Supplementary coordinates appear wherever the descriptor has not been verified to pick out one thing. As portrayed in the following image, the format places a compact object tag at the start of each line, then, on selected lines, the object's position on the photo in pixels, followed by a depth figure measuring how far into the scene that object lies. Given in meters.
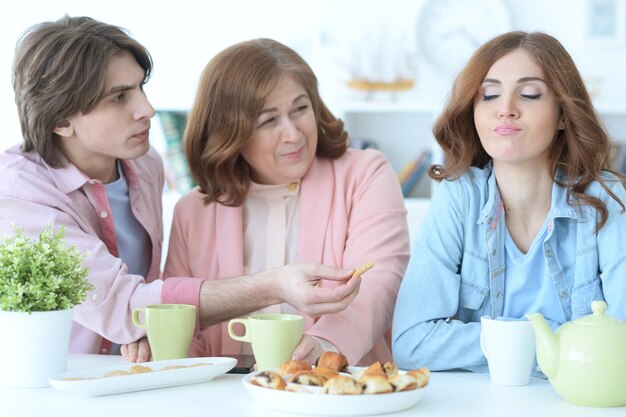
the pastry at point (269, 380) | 1.81
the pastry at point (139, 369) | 1.95
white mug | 1.95
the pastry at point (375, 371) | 1.82
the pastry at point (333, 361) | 1.93
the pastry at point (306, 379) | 1.82
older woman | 2.55
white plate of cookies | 1.88
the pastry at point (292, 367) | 1.85
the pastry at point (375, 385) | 1.79
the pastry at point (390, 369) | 1.87
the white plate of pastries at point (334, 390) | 1.78
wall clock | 5.03
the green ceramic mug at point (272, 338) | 2.00
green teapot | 1.83
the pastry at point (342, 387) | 1.78
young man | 2.31
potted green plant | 1.95
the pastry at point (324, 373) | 1.84
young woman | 2.24
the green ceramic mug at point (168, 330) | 2.10
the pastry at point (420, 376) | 1.82
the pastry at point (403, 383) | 1.80
